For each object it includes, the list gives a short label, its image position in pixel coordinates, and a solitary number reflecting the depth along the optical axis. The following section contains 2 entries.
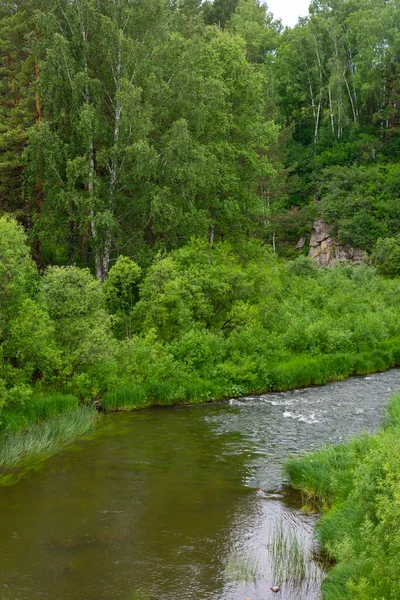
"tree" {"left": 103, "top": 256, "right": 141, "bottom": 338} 22.17
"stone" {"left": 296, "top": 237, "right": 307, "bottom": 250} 53.91
